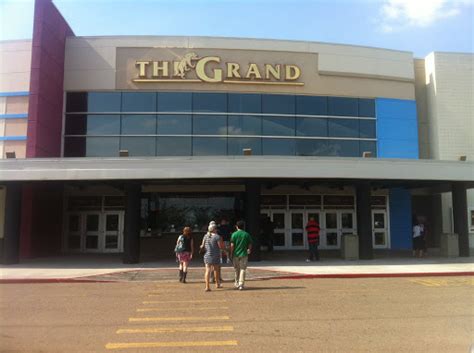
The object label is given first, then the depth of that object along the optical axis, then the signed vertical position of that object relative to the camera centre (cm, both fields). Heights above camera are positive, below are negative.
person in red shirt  1822 -42
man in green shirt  1238 -61
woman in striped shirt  1248 -64
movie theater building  2136 +502
